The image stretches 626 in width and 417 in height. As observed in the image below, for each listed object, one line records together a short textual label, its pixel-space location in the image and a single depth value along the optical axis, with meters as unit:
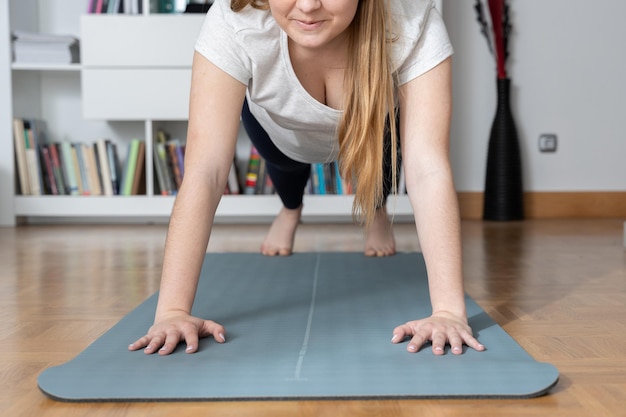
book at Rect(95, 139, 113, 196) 3.39
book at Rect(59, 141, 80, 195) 3.41
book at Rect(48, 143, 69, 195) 3.40
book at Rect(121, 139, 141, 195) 3.40
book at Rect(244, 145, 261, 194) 3.40
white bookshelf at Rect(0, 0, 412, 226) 3.23
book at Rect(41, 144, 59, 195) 3.40
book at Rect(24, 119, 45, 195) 3.39
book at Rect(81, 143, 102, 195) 3.39
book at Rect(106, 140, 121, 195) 3.39
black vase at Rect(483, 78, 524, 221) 3.44
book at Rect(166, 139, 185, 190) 3.38
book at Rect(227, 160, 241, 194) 3.37
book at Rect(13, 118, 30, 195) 3.37
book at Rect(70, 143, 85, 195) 3.41
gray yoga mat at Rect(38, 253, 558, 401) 0.91
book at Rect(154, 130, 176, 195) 3.37
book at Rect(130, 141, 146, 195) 3.41
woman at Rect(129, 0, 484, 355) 1.14
